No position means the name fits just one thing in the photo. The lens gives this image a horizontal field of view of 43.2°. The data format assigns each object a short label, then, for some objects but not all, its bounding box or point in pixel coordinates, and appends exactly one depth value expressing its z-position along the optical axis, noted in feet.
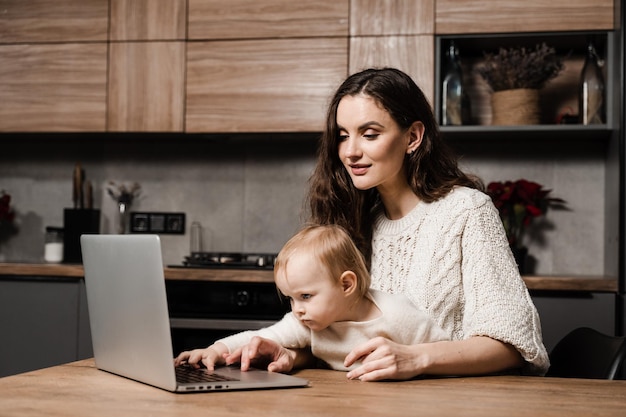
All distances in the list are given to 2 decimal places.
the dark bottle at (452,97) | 9.75
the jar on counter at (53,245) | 10.90
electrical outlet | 11.40
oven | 9.24
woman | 4.76
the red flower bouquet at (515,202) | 9.73
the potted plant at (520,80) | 9.62
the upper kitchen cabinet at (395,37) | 9.69
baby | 4.25
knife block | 10.91
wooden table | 3.22
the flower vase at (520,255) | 9.67
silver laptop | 3.51
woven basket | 9.66
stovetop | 9.75
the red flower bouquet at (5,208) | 11.37
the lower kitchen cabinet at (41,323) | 9.73
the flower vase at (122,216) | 11.28
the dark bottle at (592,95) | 9.43
